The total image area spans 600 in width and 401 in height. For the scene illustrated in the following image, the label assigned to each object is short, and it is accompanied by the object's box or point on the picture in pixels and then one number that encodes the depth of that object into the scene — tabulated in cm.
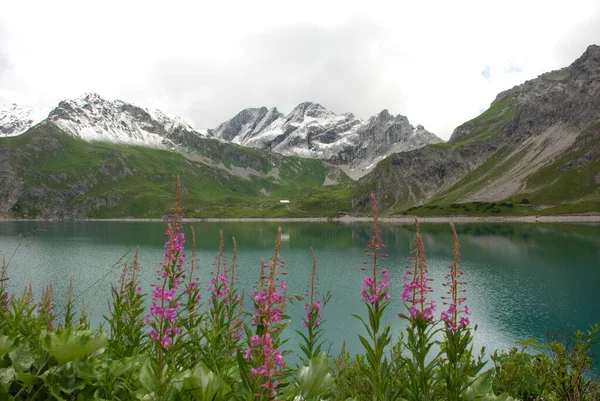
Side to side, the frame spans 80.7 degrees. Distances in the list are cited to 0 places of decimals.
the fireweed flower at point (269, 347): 342
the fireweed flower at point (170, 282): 457
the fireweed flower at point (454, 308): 599
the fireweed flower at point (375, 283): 608
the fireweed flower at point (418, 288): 629
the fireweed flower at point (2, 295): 808
